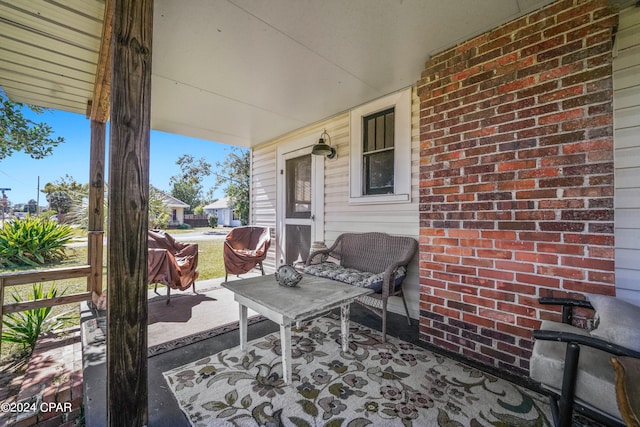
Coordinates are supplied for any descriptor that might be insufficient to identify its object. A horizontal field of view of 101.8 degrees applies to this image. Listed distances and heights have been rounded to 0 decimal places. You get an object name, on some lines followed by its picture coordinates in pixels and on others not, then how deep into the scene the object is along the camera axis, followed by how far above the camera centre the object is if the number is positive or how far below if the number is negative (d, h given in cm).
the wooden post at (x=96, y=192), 330 +26
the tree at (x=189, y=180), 2300 +315
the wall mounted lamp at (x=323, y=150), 363 +90
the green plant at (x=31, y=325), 245 -114
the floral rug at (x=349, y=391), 147 -116
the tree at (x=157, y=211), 909 +5
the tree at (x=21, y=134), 433 +137
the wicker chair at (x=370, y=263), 250 -60
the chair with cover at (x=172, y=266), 312 -66
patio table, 173 -63
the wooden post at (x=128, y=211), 127 +1
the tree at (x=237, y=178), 999 +158
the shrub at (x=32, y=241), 531 -63
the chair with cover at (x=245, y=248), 404 -60
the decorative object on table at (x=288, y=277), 219 -54
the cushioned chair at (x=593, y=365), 105 -68
